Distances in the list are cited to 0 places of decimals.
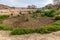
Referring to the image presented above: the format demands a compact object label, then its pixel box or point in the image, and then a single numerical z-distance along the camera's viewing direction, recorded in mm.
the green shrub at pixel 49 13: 11272
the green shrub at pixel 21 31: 5667
